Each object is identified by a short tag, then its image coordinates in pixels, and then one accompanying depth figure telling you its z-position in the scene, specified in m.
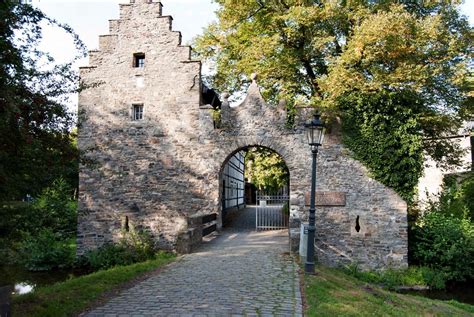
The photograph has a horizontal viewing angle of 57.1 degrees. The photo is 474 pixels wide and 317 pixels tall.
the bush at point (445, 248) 14.80
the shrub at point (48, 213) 6.59
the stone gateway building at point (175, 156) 14.84
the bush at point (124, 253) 14.61
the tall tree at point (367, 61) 13.87
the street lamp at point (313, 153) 10.15
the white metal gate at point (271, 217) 17.83
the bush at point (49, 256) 15.20
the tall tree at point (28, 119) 5.68
